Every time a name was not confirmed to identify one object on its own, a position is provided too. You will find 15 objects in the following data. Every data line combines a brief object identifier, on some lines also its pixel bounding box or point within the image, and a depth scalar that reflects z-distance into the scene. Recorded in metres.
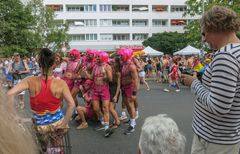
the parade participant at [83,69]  5.27
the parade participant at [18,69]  6.77
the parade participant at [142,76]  10.54
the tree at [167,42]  38.34
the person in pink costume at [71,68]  5.73
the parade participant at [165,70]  13.59
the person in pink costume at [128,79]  4.79
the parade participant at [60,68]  6.46
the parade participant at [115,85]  4.76
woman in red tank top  2.33
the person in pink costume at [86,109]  4.92
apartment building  41.99
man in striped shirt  1.32
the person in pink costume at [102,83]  4.63
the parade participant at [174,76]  10.66
